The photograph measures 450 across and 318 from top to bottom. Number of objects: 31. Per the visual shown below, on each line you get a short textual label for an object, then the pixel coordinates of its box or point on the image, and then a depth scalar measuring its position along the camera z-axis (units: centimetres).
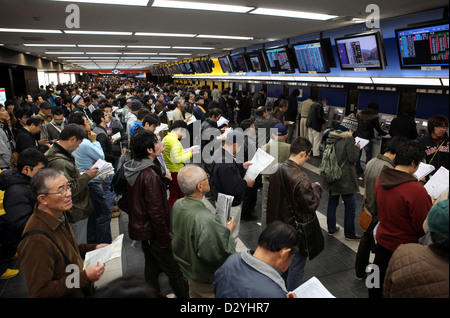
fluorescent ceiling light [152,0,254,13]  419
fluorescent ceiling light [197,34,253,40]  776
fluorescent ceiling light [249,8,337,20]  472
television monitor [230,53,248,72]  988
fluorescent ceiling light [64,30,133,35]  657
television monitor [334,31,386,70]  486
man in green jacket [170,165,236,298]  198
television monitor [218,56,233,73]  1129
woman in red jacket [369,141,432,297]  210
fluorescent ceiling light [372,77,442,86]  464
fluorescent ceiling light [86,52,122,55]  1248
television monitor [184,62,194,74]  1641
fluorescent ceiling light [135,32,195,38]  701
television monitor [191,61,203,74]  1501
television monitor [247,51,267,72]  864
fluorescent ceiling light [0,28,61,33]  619
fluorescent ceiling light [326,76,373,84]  601
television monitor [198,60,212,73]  1398
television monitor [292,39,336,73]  607
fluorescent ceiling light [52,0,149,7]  403
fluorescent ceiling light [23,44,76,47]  933
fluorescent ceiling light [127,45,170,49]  1003
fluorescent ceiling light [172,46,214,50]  1057
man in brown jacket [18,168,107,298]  162
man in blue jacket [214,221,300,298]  139
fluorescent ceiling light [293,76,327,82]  725
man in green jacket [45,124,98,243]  292
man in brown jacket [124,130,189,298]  254
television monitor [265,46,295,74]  720
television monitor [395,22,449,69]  394
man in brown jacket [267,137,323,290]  251
